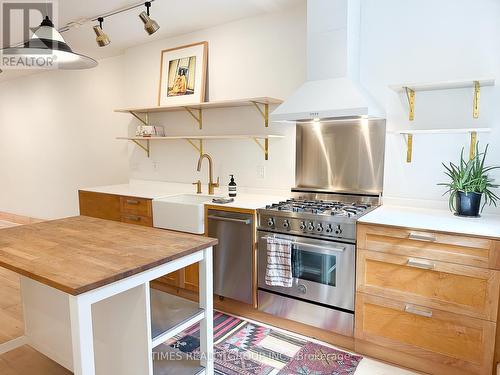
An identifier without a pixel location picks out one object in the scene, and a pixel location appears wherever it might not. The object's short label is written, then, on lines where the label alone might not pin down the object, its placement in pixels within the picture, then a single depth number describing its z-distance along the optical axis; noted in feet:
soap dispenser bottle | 10.83
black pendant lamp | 5.51
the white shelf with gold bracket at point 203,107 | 10.28
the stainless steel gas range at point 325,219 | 7.69
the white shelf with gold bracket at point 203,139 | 10.46
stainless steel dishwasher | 8.91
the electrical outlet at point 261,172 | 11.19
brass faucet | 11.43
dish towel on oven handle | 8.25
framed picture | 11.95
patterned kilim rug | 7.25
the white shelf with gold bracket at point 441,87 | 7.45
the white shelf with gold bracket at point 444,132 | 7.67
